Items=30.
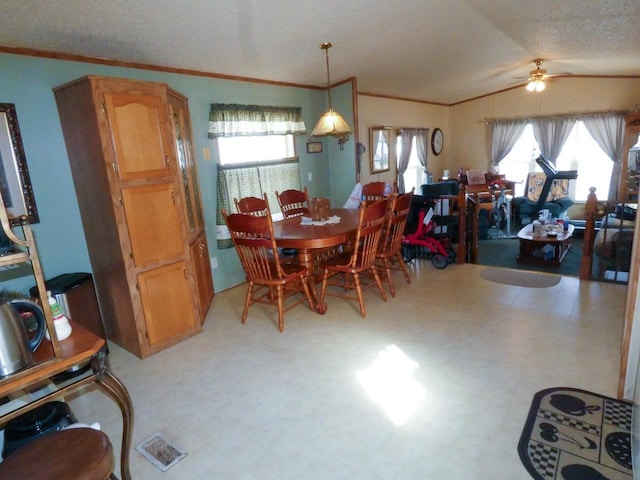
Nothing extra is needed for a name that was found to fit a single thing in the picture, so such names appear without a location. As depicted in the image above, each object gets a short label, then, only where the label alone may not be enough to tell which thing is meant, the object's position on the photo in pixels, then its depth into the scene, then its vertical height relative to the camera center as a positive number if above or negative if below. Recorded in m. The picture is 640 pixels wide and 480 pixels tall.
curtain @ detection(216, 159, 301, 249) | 3.98 -0.20
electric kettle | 1.10 -0.48
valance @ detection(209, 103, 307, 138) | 3.83 +0.49
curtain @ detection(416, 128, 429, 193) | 7.11 +0.10
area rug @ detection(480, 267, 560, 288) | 3.73 -1.36
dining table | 2.95 -0.59
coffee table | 4.39 -1.24
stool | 1.12 -0.86
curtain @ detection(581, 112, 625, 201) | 6.26 +0.09
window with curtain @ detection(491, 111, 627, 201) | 6.40 -0.08
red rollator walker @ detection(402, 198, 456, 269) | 4.29 -1.04
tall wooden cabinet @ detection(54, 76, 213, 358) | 2.44 -0.21
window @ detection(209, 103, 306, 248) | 3.94 +0.16
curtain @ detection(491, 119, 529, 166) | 7.23 +0.20
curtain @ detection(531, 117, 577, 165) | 6.73 +0.18
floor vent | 1.79 -1.36
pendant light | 3.31 +0.29
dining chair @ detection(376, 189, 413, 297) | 3.44 -0.74
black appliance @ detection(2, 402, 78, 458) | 1.53 -1.01
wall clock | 7.68 +0.21
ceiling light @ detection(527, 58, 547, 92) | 5.17 +0.91
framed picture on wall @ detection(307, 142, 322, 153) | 4.97 +0.18
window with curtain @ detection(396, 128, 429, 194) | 6.64 -0.08
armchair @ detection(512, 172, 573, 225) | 6.32 -1.00
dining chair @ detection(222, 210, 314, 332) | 2.83 -0.76
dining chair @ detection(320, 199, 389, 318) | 3.04 -0.84
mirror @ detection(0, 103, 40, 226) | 2.48 +0.10
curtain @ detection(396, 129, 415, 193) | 6.62 -0.01
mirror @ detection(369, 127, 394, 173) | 5.86 +0.13
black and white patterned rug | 1.60 -1.38
